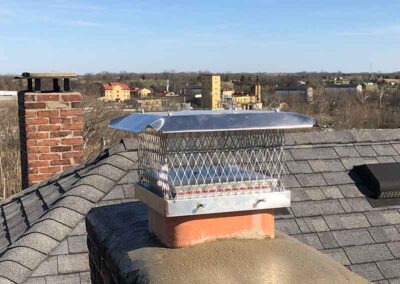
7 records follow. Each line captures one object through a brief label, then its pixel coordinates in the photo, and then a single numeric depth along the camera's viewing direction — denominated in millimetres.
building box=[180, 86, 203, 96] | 64575
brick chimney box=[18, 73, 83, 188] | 6625
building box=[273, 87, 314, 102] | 69606
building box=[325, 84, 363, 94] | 86788
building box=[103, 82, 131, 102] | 59906
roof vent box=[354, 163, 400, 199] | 5133
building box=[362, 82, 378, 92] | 92662
